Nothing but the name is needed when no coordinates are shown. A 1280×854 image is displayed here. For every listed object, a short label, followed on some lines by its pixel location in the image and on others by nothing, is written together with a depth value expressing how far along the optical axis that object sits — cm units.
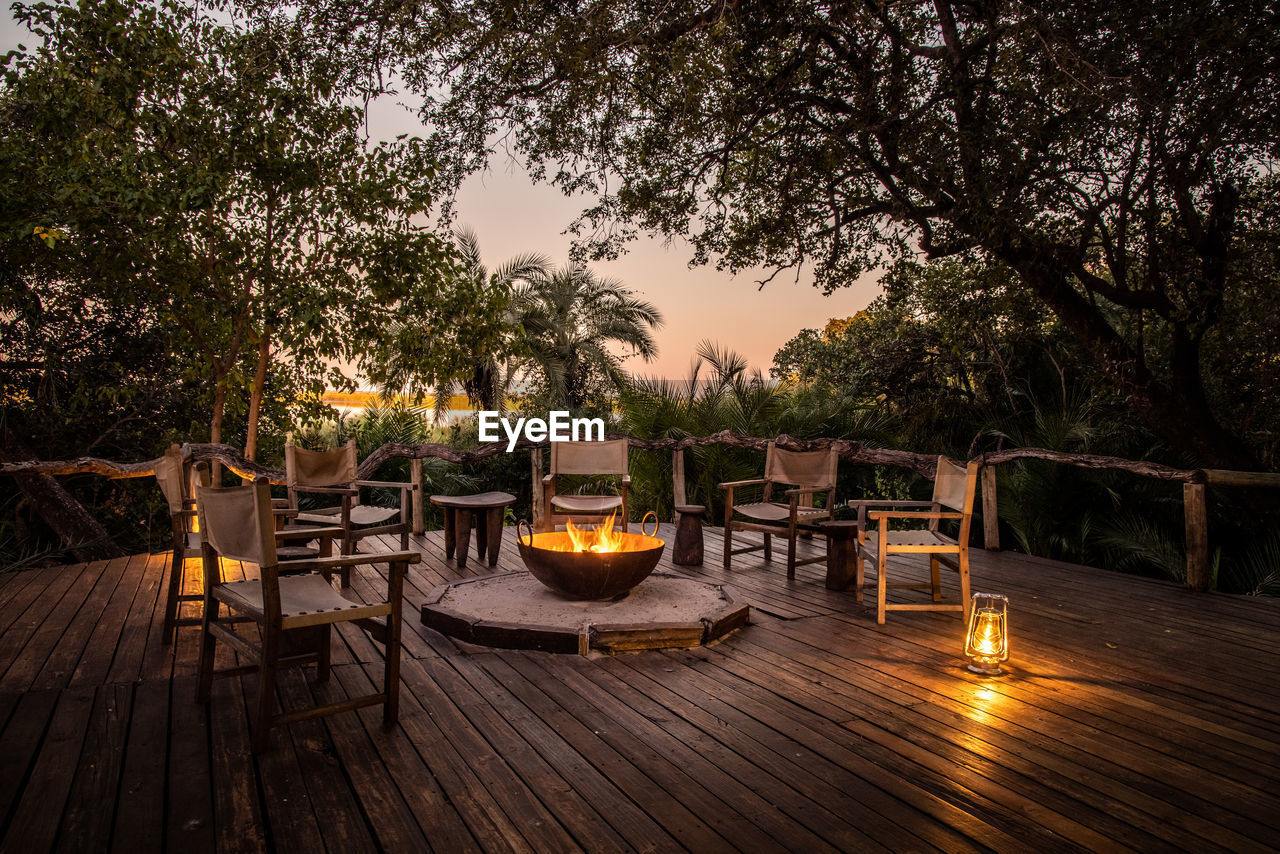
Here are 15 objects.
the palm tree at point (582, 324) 1577
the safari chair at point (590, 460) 596
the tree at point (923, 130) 526
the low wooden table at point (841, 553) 482
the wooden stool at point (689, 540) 561
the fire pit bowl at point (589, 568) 391
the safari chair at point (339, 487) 459
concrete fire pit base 359
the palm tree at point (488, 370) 1433
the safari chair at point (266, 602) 247
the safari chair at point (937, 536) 395
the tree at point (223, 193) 586
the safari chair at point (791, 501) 516
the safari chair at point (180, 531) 328
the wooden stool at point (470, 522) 542
